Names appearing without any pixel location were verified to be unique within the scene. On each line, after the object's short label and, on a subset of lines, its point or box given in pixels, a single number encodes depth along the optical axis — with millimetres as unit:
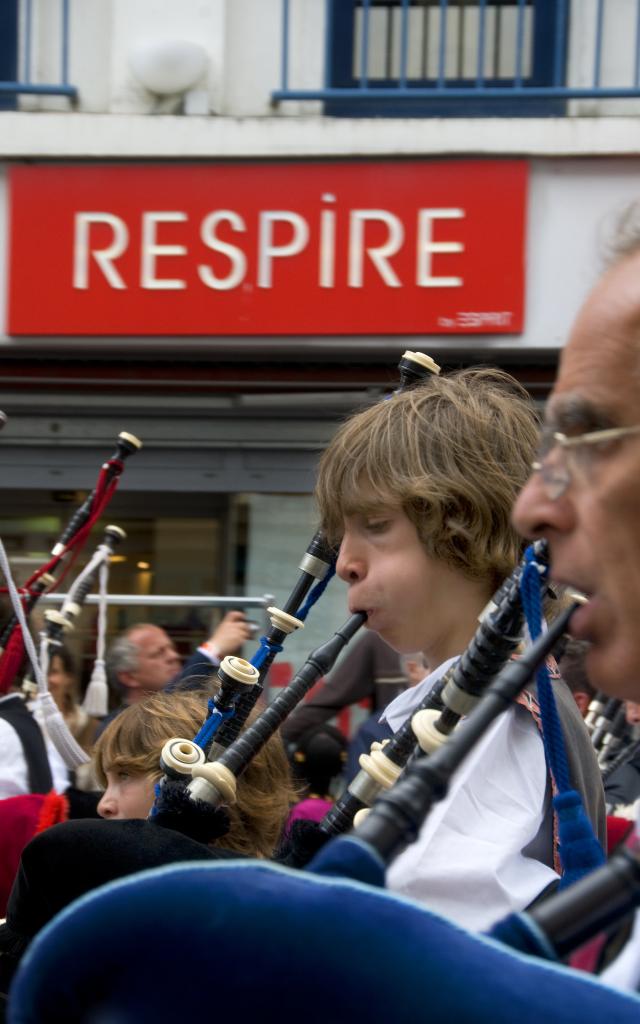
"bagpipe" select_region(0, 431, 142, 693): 3518
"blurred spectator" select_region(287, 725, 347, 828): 5039
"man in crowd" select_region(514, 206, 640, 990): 1018
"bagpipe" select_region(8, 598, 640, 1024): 792
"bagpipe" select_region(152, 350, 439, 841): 1551
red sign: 6434
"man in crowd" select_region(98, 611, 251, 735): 4820
